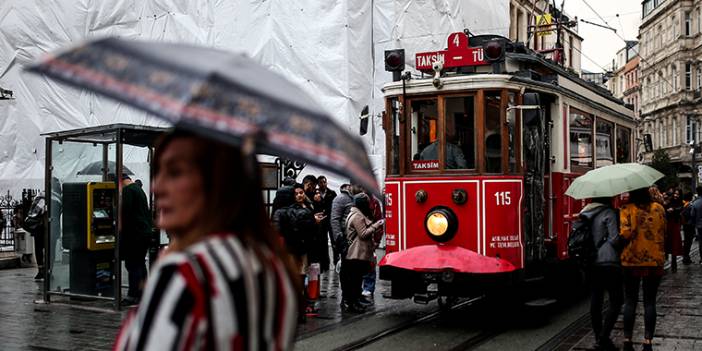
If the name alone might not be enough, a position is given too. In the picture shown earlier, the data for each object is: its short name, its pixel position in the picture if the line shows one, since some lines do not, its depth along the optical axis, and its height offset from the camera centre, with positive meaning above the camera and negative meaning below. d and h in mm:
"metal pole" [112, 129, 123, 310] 10641 -404
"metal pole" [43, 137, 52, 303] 11516 -462
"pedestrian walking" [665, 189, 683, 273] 16183 -791
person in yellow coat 7918 -630
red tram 9586 +228
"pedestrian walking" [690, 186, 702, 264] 18094 -494
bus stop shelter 11445 -267
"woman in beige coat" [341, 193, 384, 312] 10969 -751
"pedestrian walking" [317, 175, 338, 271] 13730 -56
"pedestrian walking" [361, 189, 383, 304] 11352 -975
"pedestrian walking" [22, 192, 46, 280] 14117 -495
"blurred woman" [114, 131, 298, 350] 1808 -164
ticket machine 11430 -524
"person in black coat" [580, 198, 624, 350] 7879 -639
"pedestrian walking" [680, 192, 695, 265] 18688 -887
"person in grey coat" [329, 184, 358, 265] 11711 -275
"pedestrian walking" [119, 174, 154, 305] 11117 -466
